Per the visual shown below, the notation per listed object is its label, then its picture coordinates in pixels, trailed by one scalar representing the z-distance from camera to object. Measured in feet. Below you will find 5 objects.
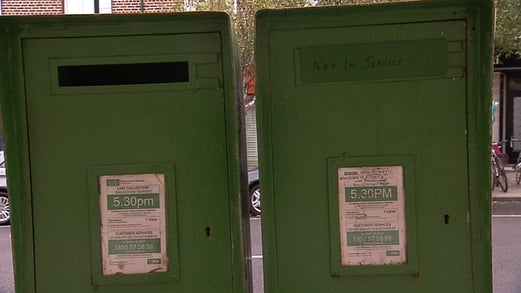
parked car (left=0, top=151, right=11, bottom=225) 31.81
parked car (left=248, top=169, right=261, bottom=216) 30.12
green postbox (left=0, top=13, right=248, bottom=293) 6.35
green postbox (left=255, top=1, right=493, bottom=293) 6.20
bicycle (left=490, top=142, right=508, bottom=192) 38.11
